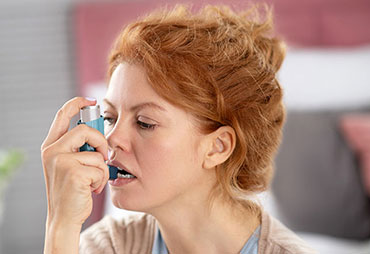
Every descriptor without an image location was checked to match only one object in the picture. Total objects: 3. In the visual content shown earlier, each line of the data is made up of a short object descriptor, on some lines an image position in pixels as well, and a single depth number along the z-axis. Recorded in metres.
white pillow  2.48
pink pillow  2.25
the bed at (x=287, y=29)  2.75
